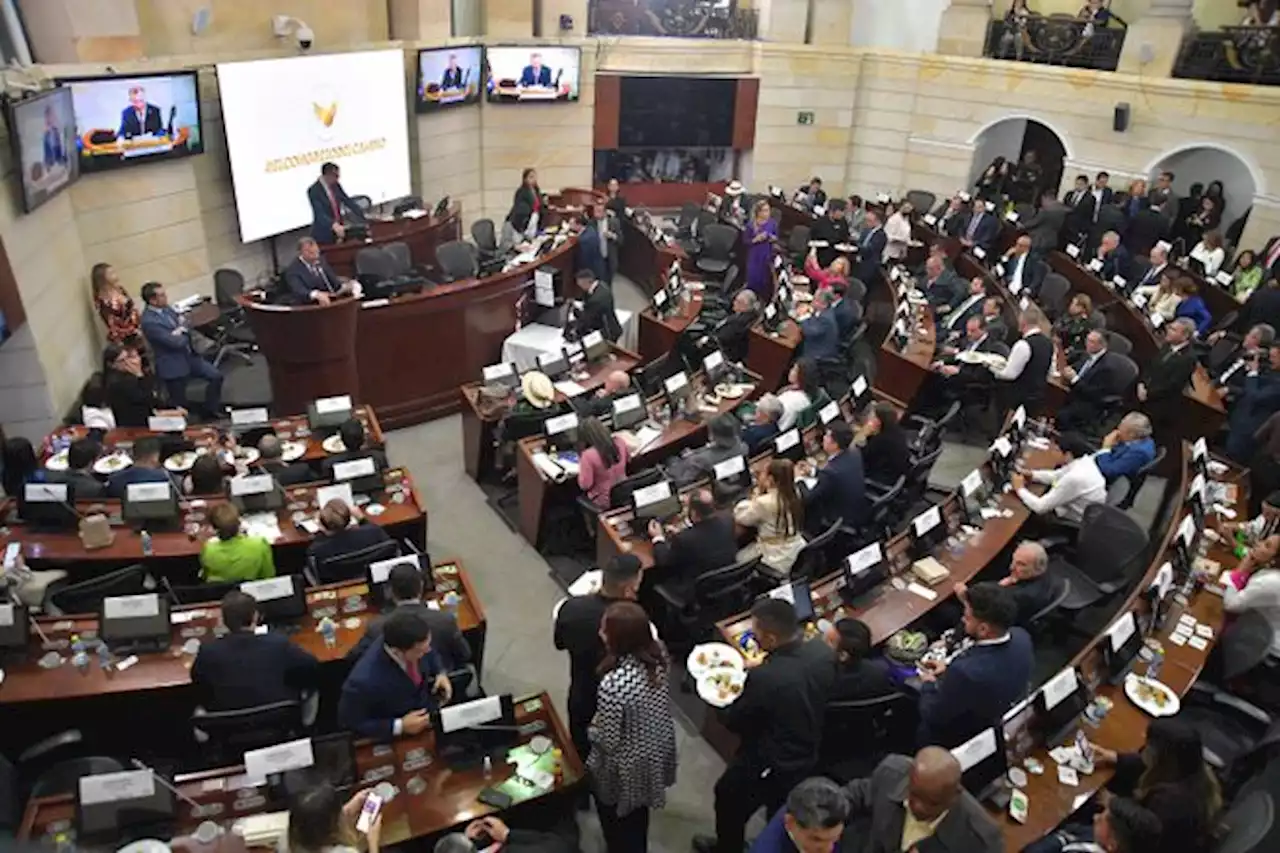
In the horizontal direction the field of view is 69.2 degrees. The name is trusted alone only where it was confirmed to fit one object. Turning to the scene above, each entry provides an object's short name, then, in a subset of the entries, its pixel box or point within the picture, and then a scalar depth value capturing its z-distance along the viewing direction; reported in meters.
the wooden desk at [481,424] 8.43
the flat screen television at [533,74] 15.40
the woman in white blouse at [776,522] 6.27
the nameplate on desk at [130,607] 5.07
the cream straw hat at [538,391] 8.16
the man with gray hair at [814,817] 3.47
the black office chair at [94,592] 5.46
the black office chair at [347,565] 5.74
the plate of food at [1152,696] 5.07
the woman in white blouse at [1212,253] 11.91
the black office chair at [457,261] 10.73
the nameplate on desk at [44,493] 6.16
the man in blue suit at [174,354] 8.46
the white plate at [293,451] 7.31
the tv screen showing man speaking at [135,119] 9.41
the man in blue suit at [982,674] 4.49
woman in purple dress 12.59
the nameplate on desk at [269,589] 5.32
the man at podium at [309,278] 9.20
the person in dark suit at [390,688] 4.43
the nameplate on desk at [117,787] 3.86
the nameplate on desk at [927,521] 6.29
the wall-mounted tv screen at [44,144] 7.36
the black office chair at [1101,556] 6.34
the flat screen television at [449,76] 14.01
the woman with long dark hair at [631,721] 4.08
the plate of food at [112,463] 6.99
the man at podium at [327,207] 11.57
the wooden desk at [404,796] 4.08
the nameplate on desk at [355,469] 6.68
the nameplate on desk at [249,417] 7.64
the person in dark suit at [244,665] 4.66
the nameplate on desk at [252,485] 6.46
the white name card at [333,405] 7.60
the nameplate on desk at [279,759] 4.01
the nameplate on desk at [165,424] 7.54
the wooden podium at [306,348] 8.40
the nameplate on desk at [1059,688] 4.74
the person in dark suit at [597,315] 9.95
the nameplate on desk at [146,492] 6.17
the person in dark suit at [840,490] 6.65
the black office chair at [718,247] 13.16
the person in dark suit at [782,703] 4.21
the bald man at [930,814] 3.62
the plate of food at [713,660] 5.12
